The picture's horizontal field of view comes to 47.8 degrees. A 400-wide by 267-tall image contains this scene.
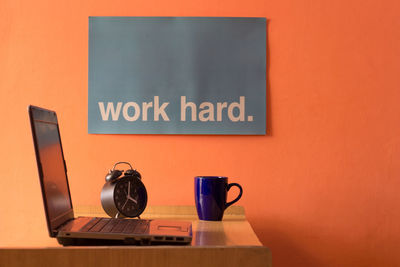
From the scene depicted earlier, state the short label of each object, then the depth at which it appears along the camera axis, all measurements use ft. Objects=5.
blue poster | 5.55
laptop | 3.08
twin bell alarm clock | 4.27
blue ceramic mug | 4.49
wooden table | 2.72
